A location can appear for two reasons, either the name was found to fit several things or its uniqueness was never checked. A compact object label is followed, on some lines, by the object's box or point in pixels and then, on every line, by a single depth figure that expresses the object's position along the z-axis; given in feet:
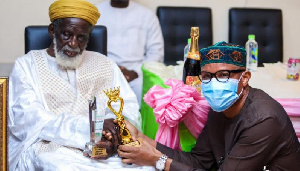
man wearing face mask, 6.09
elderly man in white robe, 7.23
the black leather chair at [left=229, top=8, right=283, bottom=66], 15.46
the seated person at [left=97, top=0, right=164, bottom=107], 13.98
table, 7.86
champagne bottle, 8.03
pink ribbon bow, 7.14
